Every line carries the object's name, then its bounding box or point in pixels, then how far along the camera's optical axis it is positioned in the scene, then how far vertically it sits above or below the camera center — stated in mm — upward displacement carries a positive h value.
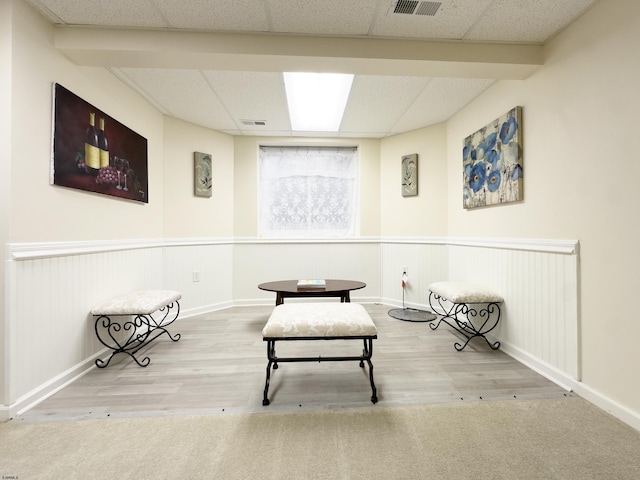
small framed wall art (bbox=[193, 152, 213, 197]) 3559 +872
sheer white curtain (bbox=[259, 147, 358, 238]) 4121 +736
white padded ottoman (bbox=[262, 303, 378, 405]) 1715 -555
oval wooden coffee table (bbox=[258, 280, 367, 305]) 2900 -533
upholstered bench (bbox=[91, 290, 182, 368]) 2113 -553
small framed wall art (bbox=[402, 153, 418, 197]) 3738 +888
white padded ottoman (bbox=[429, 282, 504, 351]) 2435 -648
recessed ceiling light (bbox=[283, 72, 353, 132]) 2648 +1541
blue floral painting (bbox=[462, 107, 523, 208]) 2301 +723
